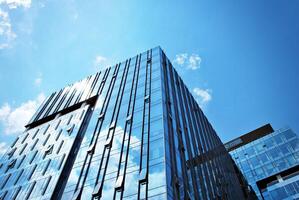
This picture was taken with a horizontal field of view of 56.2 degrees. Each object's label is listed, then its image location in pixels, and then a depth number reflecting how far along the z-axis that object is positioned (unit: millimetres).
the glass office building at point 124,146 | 26484
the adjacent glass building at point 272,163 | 57812
